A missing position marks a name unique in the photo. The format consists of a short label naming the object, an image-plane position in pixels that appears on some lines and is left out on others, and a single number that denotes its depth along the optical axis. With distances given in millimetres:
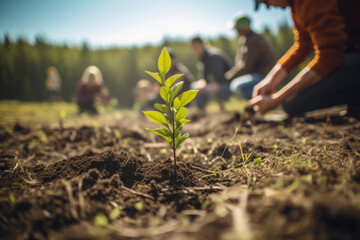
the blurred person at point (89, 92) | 6836
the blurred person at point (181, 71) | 5158
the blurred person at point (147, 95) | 5866
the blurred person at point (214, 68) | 4921
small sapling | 1065
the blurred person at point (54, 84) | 10164
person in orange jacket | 1598
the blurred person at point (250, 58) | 3861
